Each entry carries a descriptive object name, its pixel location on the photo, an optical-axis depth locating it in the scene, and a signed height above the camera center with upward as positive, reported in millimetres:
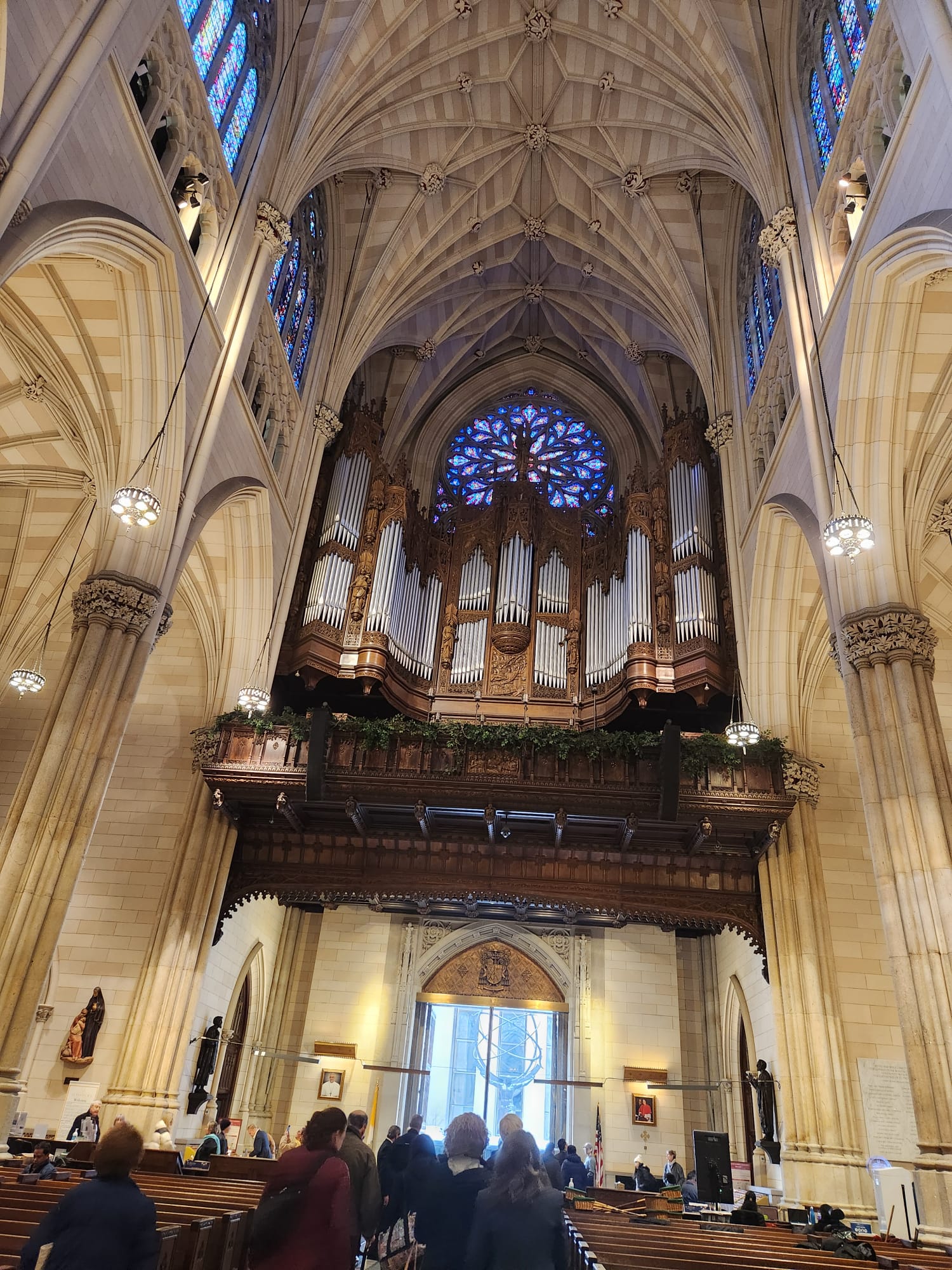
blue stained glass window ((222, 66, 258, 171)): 13727 +14142
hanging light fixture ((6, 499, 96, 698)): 13359 +5703
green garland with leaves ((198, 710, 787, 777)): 12758 +5327
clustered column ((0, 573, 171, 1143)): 8555 +3075
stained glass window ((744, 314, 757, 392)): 16500 +13562
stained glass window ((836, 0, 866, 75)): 12008 +14074
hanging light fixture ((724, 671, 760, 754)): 12438 +5461
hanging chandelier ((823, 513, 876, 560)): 8953 +5763
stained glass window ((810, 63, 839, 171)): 13086 +14016
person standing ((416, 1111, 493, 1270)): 3982 -203
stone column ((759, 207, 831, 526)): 11273 +10379
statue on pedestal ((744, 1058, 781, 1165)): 12602 +908
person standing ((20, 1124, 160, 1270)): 2926 -322
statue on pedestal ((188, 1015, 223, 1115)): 13328 +845
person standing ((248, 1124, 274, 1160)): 11930 -173
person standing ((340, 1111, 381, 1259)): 4215 -181
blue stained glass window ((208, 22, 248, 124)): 13195 +14174
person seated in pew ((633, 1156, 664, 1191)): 12188 -162
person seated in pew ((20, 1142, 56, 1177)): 6477 -357
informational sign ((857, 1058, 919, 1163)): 11703 +934
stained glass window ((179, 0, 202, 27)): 12047 +13428
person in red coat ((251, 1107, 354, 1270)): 3143 -226
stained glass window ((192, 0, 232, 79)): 12602 +13946
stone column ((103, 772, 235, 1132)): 12148 +1882
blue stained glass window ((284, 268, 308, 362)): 16953 +13919
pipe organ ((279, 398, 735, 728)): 15945 +9656
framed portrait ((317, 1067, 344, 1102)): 17109 +878
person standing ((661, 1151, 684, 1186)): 12344 -46
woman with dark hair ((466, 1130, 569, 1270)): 3188 -222
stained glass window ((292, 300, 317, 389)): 17484 +13860
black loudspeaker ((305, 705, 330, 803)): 12672 +4763
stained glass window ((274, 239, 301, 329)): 16453 +14057
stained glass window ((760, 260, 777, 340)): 15585 +13723
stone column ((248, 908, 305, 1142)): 17094 +1934
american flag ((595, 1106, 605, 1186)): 15662 -47
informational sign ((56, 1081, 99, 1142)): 12750 +189
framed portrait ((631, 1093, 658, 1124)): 16781 +967
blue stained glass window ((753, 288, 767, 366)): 16141 +13558
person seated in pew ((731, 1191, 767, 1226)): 9227 -377
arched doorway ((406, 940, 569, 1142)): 17812 +2016
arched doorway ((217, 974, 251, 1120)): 15820 +1177
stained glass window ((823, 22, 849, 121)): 12555 +14185
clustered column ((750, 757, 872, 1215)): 11148 +1846
